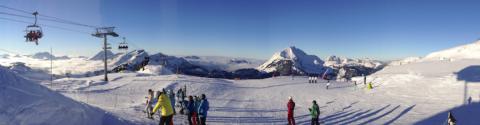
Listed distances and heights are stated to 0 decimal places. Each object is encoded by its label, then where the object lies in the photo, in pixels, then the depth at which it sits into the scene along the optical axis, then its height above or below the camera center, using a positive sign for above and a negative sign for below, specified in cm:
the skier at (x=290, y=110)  2189 -242
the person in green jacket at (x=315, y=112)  2183 -253
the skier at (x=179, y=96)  2564 -211
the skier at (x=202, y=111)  1942 -215
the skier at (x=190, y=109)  2005 -213
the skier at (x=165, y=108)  1520 -157
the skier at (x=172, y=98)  2269 -181
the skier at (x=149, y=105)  2150 -205
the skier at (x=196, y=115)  2038 -246
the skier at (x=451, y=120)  2166 -299
